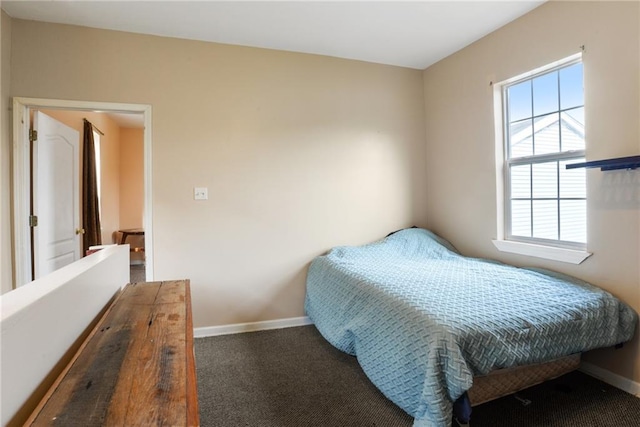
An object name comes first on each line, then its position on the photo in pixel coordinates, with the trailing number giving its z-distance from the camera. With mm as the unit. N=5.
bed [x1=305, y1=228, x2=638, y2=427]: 1467
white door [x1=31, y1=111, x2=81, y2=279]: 2537
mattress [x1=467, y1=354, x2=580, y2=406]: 1721
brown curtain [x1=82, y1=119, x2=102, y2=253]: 3805
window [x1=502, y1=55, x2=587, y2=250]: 2268
